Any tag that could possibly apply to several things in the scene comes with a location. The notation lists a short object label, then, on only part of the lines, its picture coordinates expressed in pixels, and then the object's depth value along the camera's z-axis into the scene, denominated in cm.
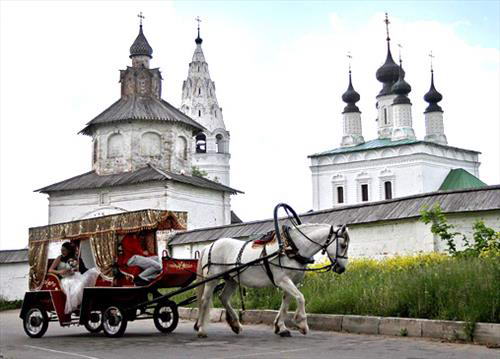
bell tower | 6569
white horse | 1059
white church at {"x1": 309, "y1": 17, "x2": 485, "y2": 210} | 6184
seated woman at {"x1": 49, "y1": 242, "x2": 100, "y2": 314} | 1199
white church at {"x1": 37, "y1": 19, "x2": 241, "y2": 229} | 3944
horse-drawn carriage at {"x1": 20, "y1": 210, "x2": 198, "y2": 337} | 1170
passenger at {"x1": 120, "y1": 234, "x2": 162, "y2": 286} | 1187
